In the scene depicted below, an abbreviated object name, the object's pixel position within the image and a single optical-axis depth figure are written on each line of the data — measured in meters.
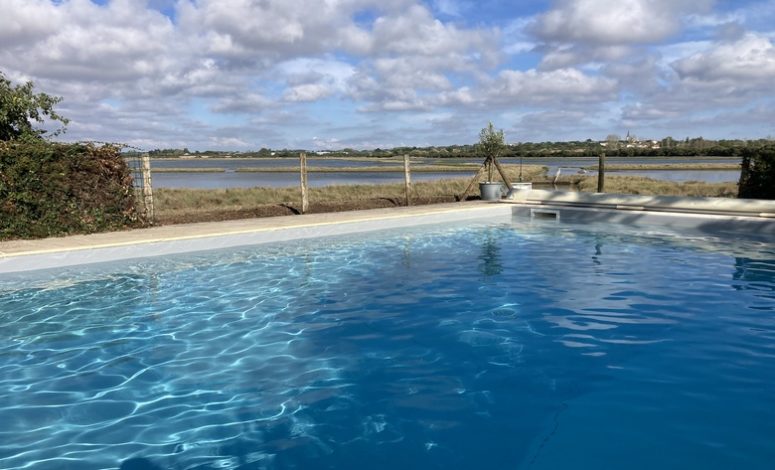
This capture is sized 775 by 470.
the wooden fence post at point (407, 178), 17.61
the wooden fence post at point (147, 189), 12.48
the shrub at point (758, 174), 15.72
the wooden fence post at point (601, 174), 19.20
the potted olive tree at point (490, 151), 18.64
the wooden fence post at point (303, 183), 15.58
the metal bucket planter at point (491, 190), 18.52
